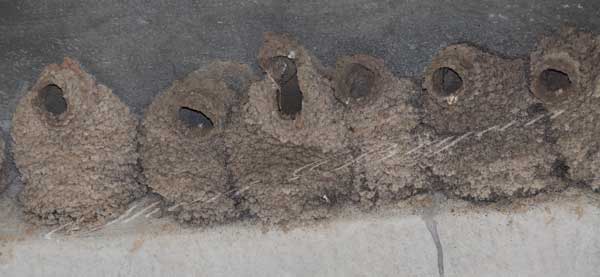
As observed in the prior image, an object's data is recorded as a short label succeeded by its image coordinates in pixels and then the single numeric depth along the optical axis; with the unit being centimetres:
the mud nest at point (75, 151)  409
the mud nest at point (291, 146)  396
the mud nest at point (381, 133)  393
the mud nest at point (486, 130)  377
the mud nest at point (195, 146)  404
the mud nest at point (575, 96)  367
